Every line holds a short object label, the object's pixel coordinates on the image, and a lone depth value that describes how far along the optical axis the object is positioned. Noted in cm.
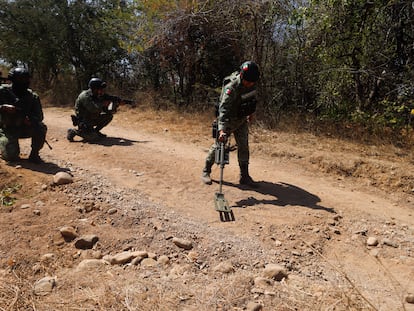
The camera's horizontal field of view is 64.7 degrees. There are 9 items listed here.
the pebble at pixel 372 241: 319
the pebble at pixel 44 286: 223
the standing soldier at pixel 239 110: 398
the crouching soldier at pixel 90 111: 628
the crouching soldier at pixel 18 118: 455
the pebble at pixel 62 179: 401
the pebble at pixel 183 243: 289
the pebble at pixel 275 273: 253
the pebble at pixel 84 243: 289
